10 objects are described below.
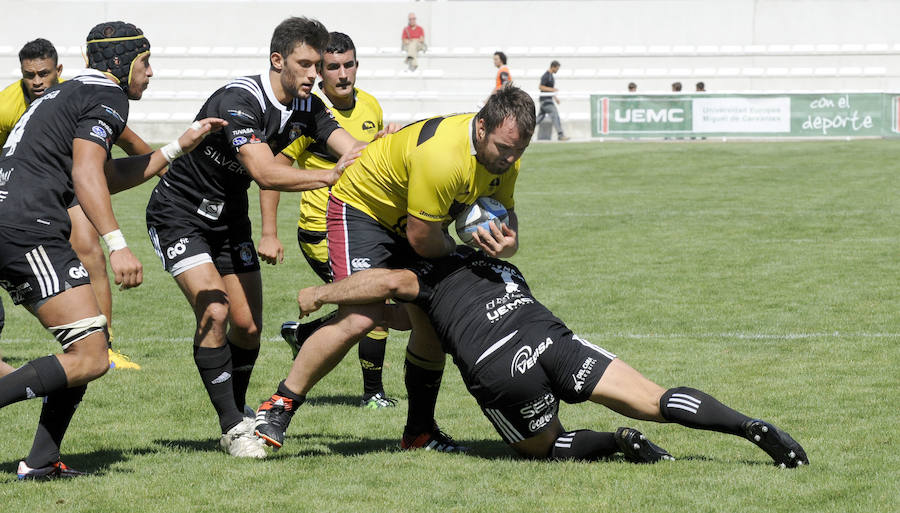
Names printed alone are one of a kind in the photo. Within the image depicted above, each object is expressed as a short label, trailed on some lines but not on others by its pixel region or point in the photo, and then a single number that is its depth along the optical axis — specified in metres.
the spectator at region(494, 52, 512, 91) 66.62
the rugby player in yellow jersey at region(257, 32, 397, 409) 15.39
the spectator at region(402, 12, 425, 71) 78.69
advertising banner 62.78
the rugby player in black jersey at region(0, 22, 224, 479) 10.72
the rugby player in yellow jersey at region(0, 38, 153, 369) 16.91
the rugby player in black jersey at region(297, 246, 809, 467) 11.33
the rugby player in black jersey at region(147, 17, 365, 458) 12.45
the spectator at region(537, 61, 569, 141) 67.50
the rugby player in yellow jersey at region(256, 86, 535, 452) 11.33
